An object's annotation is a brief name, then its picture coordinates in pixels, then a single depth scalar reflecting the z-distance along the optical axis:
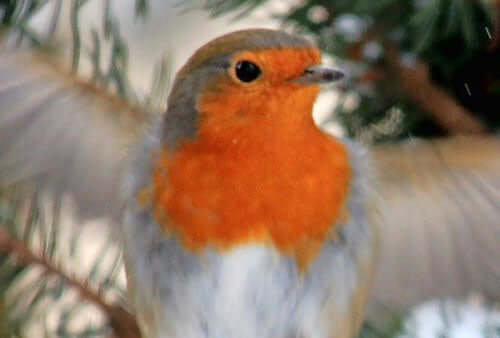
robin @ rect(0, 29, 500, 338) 1.81
